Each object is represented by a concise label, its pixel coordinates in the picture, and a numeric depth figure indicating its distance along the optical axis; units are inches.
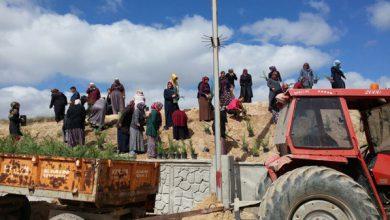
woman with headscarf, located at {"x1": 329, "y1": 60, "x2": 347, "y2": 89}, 684.7
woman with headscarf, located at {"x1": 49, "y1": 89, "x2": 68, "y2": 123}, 743.1
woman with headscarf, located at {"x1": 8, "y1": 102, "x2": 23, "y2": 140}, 625.5
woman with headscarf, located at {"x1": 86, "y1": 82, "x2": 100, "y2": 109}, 737.6
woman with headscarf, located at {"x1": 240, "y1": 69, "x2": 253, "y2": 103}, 789.2
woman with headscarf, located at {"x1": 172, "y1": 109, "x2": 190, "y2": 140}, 642.7
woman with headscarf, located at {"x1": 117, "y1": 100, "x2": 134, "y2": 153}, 587.8
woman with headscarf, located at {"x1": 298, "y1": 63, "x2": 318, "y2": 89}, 692.4
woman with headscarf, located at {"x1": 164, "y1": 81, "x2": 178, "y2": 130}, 661.9
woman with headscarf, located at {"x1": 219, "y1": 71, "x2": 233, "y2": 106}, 713.8
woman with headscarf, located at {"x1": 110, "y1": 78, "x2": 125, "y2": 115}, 717.9
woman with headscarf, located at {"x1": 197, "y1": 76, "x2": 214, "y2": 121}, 702.5
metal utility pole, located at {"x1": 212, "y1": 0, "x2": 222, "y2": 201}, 435.8
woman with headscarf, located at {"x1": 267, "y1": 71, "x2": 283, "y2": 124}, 661.9
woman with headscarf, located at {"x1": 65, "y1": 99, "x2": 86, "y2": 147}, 575.5
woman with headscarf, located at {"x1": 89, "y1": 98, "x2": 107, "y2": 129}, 704.4
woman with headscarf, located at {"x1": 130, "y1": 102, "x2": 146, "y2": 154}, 584.0
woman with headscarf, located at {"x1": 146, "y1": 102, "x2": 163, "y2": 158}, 579.8
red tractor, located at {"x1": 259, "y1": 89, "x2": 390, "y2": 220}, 205.3
